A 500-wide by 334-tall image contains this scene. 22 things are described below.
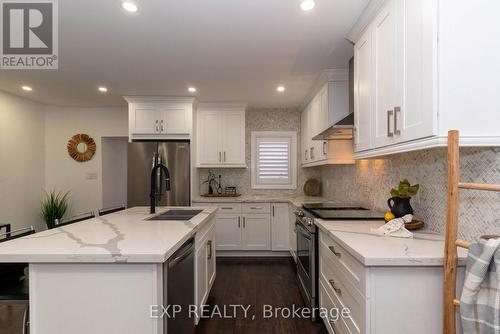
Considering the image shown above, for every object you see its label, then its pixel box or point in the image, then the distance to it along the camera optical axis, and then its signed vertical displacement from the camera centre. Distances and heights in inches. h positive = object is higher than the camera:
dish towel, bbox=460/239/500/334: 37.4 -17.8
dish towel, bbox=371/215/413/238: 60.5 -14.4
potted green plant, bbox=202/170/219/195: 183.5 -9.4
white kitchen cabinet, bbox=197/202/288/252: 159.8 -36.2
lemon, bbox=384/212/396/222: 71.5 -13.3
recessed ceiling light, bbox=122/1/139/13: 69.8 +42.3
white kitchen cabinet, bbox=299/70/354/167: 115.6 +24.1
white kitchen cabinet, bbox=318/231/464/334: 48.3 -23.8
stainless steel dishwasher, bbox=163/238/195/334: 55.6 -27.7
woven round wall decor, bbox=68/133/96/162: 184.5 +13.4
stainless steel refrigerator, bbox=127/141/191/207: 154.2 -3.6
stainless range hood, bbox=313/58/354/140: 85.9 +12.5
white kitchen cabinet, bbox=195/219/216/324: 82.6 -33.5
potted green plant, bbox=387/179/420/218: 69.5 -8.4
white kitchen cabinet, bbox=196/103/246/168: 171.3 +21.4
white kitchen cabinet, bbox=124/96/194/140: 158.7 +28.7
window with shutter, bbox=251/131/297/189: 186.5 +4.7
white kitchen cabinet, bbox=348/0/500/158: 45.2 +16.4
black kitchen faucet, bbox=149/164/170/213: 89.0 -6.4
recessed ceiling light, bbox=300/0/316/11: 69.0 +42.1
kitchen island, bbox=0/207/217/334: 50.8 -23.8
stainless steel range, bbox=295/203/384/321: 87.7 -24.5
